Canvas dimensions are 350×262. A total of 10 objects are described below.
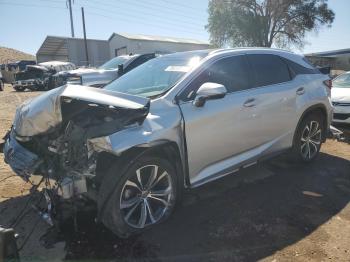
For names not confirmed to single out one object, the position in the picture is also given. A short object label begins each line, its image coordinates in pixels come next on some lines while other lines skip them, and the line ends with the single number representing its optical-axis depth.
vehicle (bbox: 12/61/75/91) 22.47
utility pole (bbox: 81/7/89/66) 36.19
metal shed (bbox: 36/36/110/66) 38.78
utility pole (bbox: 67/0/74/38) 43.94
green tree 37.47
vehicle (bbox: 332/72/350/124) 7.67
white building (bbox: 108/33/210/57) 37.06
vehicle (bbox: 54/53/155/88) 10.57
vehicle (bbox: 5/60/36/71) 31.67
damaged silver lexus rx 3.04
